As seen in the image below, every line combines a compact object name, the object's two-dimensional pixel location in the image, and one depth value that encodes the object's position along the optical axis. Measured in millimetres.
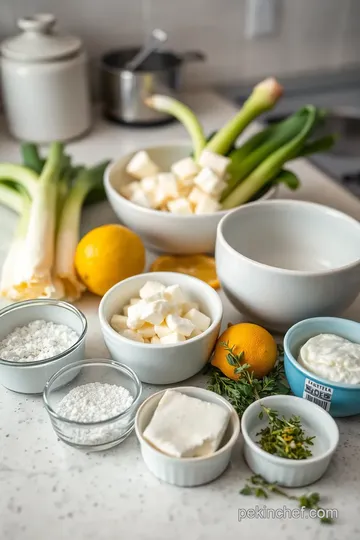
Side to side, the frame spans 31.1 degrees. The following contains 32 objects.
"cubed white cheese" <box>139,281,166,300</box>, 861
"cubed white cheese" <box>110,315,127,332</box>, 844
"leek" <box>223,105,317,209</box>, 1096
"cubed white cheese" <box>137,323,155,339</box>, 828
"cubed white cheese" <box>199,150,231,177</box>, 1065
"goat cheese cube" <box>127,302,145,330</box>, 818
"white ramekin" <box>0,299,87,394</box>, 792
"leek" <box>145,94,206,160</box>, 1152
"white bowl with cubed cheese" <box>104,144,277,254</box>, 1015
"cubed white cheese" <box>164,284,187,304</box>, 851
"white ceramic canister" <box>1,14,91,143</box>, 1392
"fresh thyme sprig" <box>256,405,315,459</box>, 705
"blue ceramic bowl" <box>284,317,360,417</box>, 740
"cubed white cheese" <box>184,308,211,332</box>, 839
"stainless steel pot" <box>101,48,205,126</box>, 1508
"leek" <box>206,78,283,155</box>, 1143
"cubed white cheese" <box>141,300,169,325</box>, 813
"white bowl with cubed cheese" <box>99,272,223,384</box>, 791
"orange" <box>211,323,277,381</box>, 808
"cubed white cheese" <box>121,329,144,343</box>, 822
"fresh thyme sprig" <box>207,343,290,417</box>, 783
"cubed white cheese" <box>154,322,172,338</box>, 818
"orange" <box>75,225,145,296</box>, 953
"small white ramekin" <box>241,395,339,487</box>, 682
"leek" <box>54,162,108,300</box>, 985
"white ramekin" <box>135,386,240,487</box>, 679
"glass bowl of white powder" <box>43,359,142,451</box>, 731
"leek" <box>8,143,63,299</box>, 958
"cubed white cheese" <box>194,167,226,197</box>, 1039
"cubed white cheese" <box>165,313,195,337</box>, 808
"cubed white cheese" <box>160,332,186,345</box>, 804
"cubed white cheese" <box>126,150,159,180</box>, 1115
